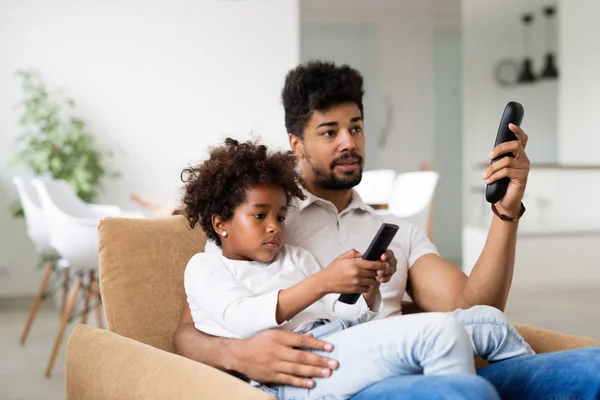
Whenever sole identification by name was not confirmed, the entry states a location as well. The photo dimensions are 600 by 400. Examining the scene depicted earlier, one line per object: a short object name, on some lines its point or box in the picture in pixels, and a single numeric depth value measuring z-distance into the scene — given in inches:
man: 55.3
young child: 50.6
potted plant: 212.2
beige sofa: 59.7
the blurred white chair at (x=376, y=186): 195.6
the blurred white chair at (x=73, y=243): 149.0
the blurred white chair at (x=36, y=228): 174.1
